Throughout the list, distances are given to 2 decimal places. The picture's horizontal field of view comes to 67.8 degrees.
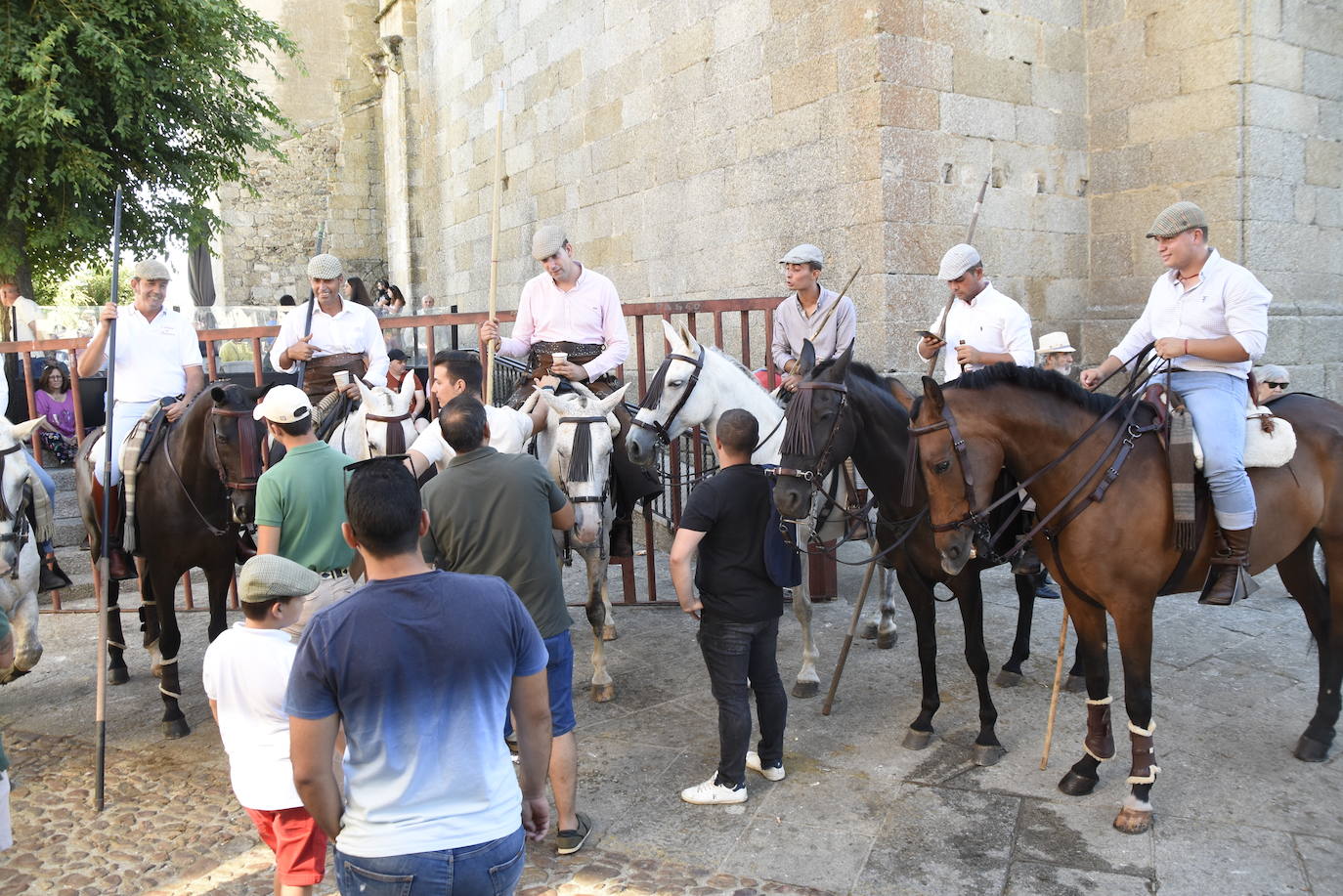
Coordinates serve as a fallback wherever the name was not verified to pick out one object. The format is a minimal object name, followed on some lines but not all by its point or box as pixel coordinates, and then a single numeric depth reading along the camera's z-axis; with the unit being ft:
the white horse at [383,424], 18.10
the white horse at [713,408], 17.61
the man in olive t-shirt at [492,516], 12.16
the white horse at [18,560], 16.88
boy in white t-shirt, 9.80
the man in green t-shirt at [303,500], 13.71
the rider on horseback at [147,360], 18.88
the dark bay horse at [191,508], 17.12
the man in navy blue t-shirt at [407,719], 7.15
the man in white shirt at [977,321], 18.39
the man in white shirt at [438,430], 15.42
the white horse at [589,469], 16.65
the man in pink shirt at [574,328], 19.74
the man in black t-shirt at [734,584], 13.46
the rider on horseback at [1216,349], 13.35
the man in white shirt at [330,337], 20.44
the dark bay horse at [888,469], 14.89
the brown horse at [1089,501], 13.17
